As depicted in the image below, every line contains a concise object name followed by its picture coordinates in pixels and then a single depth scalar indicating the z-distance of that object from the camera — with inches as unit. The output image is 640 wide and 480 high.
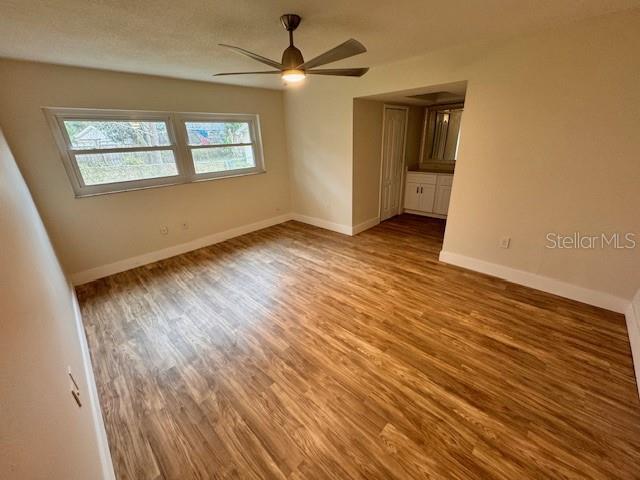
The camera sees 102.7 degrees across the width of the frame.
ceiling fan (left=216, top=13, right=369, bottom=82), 65.7
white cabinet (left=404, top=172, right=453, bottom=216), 188.7
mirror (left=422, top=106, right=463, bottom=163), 189.0
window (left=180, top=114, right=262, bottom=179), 148.9
